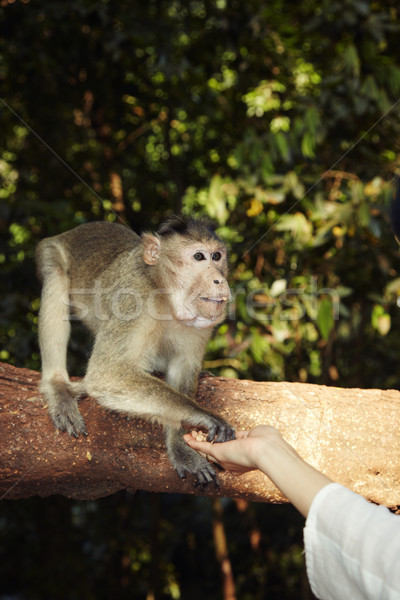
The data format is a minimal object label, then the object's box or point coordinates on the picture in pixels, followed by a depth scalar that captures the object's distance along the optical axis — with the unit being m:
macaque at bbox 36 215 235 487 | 2.44
